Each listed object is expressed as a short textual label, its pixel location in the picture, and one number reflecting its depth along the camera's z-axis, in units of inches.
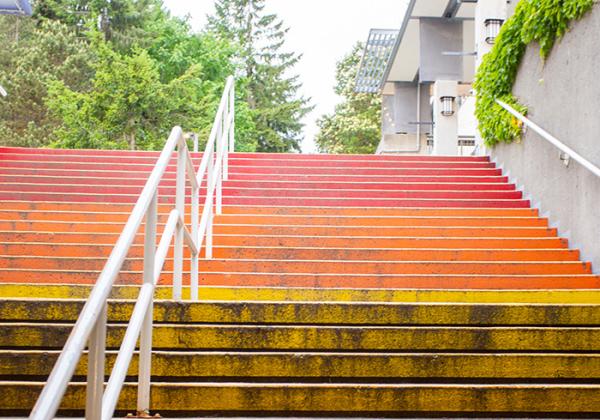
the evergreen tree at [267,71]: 1576.0
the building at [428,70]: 533.0
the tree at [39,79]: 1106.1
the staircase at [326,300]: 126.9
